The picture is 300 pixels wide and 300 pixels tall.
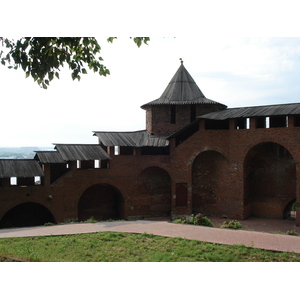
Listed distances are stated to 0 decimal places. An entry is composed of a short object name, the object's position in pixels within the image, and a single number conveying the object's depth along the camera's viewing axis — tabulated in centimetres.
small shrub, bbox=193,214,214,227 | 1376
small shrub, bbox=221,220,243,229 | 1305
